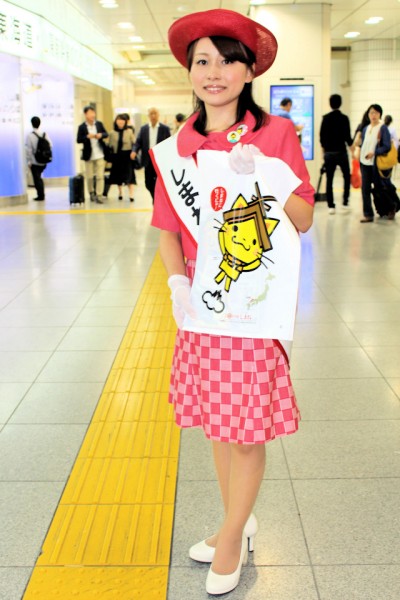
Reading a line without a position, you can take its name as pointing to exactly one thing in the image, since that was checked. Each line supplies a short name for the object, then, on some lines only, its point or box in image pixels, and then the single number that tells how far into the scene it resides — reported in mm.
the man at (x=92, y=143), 11508
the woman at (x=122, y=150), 12039
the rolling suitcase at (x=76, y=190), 11672
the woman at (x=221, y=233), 1644
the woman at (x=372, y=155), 8344
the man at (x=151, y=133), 10805
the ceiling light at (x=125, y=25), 13289
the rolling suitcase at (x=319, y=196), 11869
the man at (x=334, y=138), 9734
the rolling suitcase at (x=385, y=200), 8742
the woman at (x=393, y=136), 8766
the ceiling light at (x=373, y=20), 13228
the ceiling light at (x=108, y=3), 11099
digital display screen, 11211
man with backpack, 12562
